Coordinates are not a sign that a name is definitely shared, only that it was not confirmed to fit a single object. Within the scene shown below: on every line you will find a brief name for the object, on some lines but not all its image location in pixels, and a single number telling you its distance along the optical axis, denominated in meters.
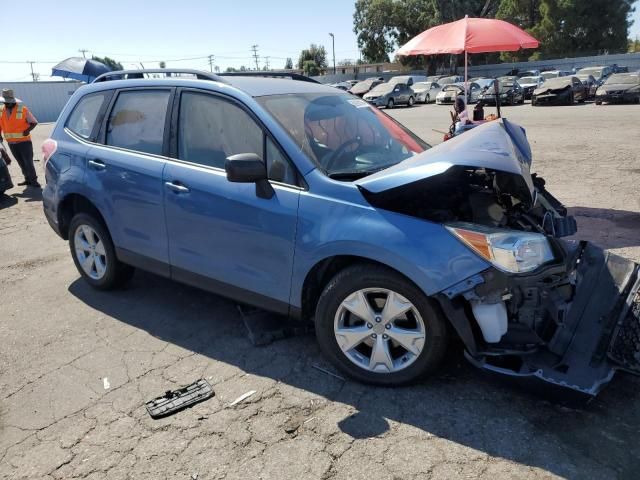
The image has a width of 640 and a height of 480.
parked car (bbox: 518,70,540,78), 36.28
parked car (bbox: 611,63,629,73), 32.80
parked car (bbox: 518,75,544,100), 29.91
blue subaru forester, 2.69
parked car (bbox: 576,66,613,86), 30.72
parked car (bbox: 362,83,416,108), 31.07
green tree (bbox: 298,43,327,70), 75.94
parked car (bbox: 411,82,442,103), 33.69
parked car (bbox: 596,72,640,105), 22.80
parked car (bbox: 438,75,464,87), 35.45
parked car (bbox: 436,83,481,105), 29.08
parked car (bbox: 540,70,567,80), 32.70
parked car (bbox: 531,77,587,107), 24.98
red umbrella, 7.57
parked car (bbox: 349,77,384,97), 36.34
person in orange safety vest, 9.57
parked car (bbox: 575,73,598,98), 26.38
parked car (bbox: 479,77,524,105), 26.56
